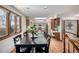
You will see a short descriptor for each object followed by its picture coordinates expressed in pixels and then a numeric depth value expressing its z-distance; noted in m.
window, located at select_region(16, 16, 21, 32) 3.99
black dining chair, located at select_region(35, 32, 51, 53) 1.86
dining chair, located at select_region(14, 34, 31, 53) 1.59
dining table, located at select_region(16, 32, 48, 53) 1.57
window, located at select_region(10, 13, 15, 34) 2.83
